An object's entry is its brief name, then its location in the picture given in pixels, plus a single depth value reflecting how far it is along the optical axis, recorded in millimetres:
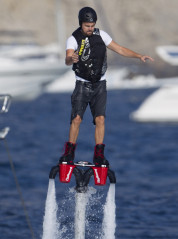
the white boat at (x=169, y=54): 100750
